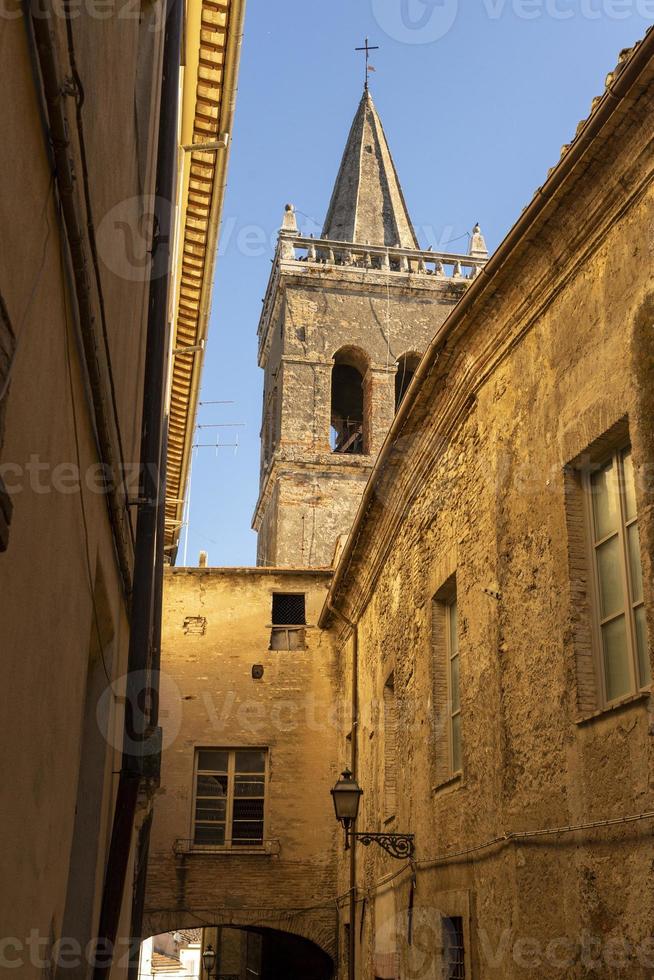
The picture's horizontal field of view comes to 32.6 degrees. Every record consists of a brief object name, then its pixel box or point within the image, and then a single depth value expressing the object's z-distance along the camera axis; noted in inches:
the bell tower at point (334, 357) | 1050.1
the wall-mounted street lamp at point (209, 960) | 829.8
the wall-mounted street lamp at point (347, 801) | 409.1
